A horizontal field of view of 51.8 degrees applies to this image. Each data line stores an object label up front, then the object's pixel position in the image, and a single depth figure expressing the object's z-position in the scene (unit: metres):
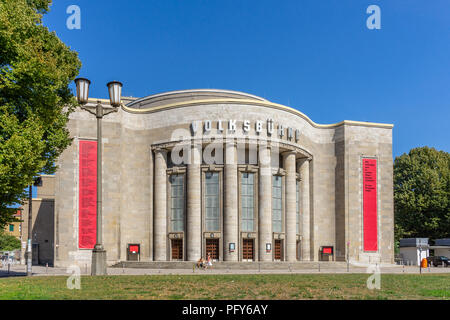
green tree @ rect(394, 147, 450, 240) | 70.94
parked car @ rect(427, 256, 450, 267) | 58.53
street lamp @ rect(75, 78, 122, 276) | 22.72
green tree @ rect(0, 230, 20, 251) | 104.34
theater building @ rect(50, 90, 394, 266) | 51.38
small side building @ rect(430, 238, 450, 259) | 60.34
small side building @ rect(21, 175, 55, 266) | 67.06
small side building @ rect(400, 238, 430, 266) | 60.94
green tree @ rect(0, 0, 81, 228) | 19.94
